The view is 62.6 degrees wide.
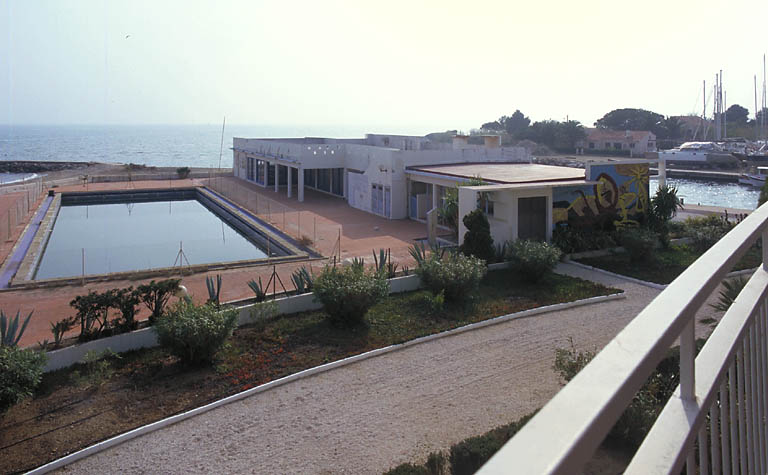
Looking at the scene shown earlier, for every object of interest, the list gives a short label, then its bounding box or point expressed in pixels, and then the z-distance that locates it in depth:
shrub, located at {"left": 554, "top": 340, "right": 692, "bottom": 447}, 6.20
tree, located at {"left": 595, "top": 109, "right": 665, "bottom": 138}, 97.56
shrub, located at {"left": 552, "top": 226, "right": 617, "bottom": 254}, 20.00
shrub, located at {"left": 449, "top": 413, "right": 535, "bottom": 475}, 7.44
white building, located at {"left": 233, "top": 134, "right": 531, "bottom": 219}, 28.84
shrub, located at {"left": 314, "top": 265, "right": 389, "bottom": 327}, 12.99
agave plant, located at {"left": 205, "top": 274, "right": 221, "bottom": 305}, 13.26
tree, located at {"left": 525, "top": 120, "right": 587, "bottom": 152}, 86.38
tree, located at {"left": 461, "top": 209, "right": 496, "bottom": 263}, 18.39
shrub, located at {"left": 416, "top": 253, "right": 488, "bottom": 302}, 14.58
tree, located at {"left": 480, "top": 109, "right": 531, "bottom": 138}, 112.06
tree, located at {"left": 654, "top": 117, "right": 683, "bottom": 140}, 99.00
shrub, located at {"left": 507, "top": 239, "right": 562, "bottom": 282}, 16.28
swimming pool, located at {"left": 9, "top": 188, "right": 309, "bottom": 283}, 19.50
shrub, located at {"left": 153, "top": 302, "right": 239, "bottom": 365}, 10.97
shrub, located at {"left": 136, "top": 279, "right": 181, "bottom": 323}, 12.72
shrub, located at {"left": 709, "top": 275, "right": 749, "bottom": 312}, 7.43
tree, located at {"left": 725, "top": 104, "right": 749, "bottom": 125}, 123.56
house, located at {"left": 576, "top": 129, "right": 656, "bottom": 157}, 78.38
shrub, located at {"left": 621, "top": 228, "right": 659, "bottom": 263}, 18.53
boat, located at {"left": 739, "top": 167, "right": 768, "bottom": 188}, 50.78
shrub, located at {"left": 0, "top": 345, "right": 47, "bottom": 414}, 9.16
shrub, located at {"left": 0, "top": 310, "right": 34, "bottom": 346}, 10.52
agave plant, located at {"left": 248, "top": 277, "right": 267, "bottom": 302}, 14.34
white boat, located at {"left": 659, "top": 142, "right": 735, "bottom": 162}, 66.06
